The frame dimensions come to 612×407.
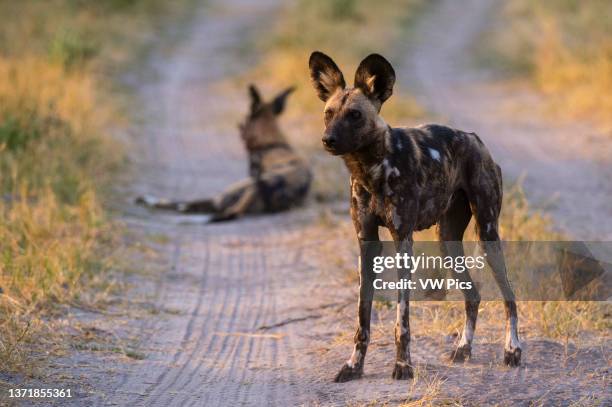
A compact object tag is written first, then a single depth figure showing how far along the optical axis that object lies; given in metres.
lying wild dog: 16.20
